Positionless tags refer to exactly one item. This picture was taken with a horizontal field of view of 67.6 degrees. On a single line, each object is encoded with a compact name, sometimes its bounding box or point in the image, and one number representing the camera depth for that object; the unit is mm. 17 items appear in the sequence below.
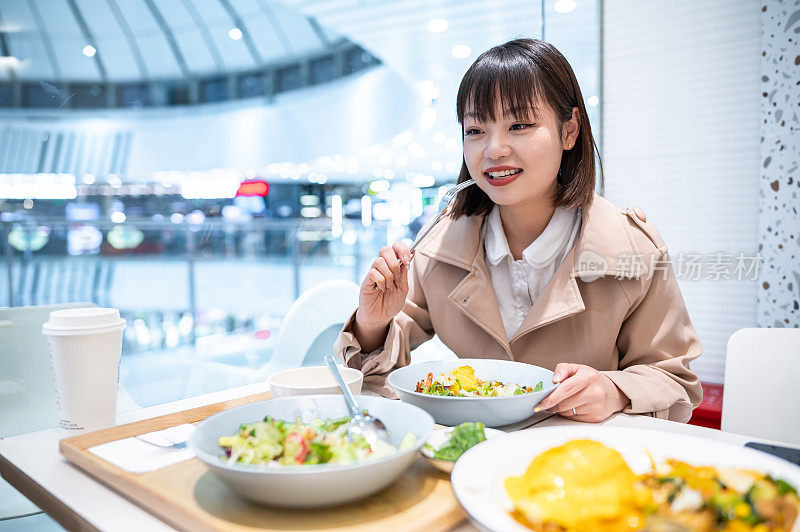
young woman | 1338
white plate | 655
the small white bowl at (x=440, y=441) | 800
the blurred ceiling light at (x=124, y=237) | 2795
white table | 736
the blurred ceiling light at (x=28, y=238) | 2195
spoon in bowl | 813
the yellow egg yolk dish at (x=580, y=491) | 588
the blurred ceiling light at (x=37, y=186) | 2033
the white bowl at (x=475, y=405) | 961
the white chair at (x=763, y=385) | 1524
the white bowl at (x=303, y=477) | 628
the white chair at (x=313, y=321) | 2736
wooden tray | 663
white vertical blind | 3094
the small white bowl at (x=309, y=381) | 1003
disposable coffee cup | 1040
